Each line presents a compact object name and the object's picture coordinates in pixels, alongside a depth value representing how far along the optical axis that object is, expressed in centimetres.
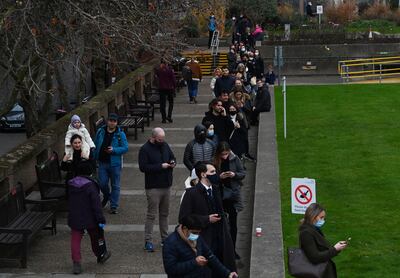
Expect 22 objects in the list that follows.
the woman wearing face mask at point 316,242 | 929
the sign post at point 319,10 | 5156
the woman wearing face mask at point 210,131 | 1420
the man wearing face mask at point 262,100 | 2152
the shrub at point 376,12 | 6019
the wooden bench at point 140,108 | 2488
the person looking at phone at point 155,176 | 1309
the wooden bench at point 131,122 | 2257
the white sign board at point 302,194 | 1186
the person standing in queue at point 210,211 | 1038
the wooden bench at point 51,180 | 1473
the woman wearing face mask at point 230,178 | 1227
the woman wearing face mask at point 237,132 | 1725
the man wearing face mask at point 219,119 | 1620
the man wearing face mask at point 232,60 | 3077
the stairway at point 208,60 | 4239
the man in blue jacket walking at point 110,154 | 1499
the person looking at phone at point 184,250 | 867
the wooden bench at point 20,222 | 1236
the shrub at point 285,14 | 5717
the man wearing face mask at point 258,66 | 2936
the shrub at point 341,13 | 5769
